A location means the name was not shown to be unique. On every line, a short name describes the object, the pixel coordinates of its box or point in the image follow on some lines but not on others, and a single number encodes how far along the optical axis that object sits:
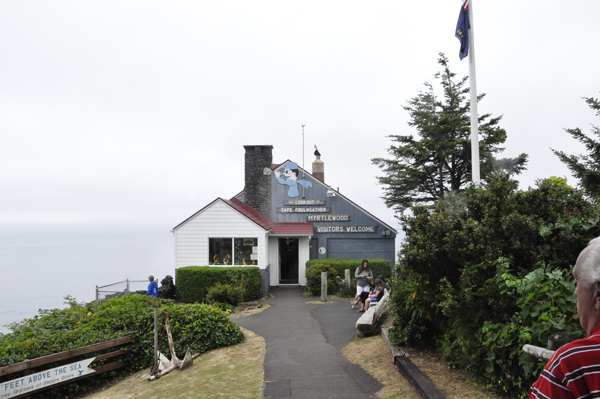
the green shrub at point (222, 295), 16.89
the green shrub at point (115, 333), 8.49
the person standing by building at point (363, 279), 14.53
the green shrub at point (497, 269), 5.27
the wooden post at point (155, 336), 8.77
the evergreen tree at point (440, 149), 24.92
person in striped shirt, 1.60
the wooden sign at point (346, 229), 22.83
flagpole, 9.62
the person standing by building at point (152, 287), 17.47
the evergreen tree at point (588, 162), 15.79
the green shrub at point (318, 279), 19.31
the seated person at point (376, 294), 13.49
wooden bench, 10.62
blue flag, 10.75
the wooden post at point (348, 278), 18.99
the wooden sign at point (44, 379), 7.38
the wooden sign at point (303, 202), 23.12
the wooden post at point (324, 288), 17.92
